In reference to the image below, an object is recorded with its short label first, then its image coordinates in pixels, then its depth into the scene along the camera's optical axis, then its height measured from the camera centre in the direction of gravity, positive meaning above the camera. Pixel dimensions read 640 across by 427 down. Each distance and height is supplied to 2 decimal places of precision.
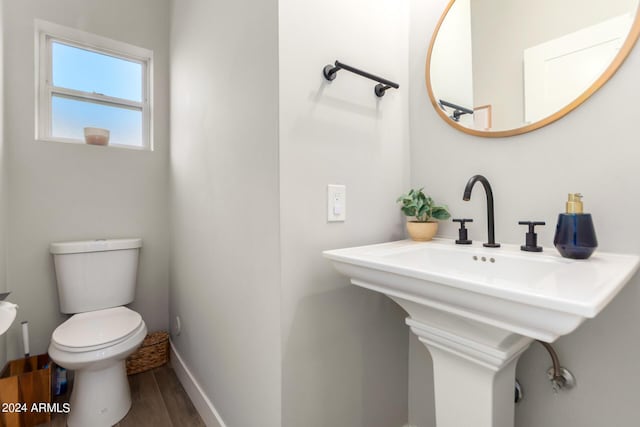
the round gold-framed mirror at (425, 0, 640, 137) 0.81 +0.52
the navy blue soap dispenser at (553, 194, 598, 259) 0.74 -0.06
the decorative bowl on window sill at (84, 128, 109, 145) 1.80 +0.50
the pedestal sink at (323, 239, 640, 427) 0.48 -0.18
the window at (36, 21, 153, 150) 1.75 +0.86
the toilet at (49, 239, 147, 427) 1.30 -0.58
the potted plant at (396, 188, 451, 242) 1.12 +0.00
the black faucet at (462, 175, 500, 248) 0.95 -0.01
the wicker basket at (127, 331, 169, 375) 1.82 -0.93
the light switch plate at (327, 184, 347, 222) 1.00 +0.04
